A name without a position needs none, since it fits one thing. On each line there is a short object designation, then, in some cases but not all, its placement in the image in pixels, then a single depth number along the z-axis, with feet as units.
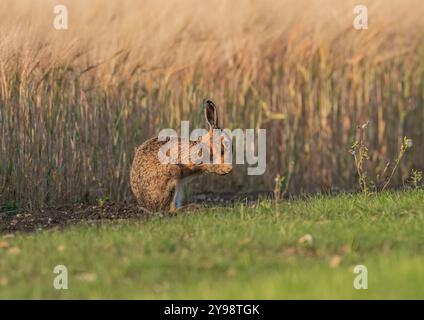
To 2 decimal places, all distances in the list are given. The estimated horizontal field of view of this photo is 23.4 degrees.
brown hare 39.83
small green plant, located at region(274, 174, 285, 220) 35.02
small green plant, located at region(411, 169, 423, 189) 40.43
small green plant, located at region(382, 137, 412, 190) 39.66
